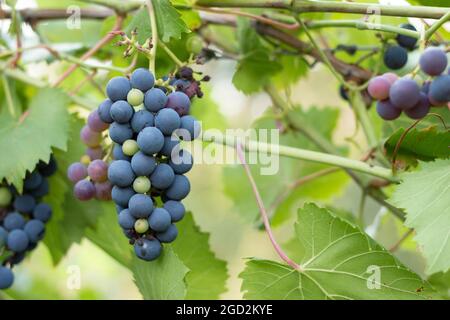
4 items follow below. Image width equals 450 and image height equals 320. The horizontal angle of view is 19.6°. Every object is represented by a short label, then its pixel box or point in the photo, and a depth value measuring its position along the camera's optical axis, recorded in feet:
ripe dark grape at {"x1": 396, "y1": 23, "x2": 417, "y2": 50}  3.09
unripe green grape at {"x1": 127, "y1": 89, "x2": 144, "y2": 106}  2.63
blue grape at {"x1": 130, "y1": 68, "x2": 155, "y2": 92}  2.64
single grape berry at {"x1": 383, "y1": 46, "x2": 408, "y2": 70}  3.10
